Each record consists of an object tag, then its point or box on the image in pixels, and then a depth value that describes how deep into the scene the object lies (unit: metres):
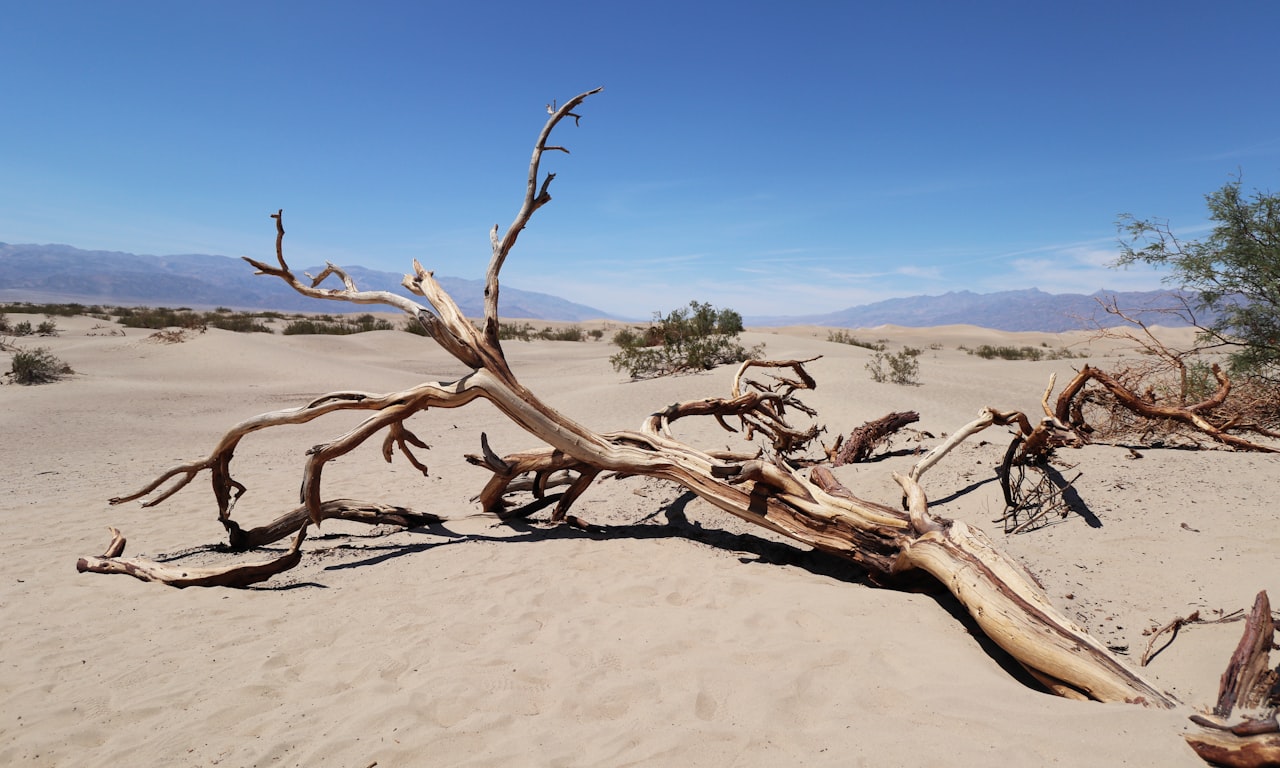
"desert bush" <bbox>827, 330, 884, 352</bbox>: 25.50
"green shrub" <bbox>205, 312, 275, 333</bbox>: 28.69
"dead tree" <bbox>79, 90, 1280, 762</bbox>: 3.54
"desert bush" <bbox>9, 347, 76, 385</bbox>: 13.05
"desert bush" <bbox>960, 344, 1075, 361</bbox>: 24.52
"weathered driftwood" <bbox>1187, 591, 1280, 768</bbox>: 1.93
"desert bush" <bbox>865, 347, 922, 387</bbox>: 13.18
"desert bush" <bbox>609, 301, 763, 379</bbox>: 16.00
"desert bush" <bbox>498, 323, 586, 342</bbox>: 31.41
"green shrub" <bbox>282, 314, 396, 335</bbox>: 29.08
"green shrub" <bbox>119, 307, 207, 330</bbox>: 24.27
